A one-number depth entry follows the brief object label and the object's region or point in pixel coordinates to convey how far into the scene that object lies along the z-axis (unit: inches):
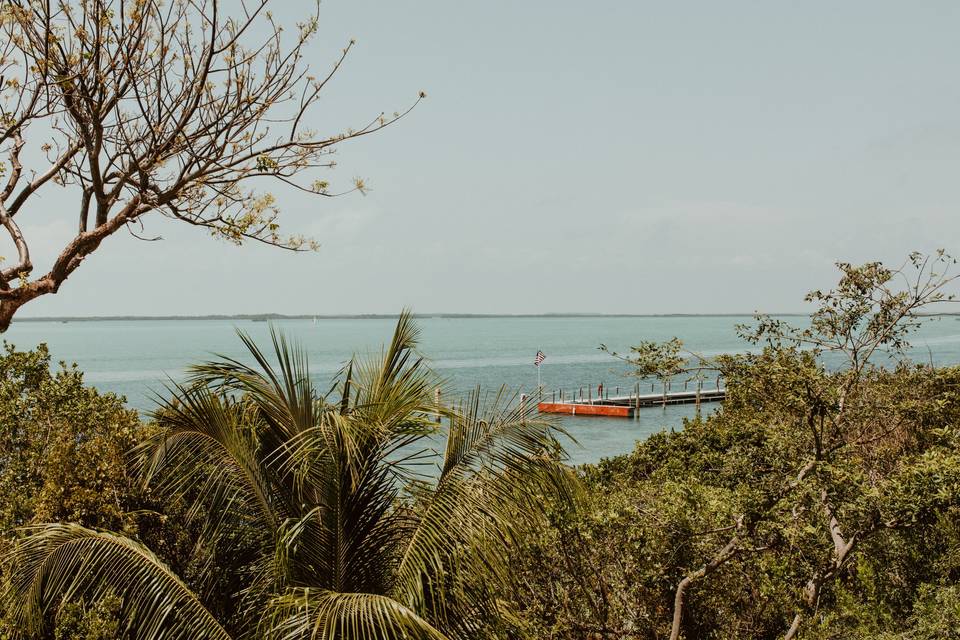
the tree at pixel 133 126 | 221.6
